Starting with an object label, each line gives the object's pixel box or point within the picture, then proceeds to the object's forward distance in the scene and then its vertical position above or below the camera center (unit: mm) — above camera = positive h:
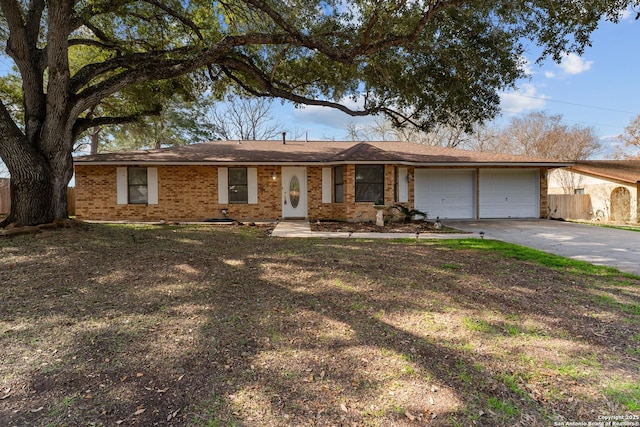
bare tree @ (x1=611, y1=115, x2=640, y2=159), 24000 +4799
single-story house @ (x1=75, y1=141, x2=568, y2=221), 12734 +1165
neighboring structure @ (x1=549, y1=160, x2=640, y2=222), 14688 +999
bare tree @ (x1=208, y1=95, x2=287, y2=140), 30711 +8106
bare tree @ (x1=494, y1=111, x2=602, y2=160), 28000 +5735
